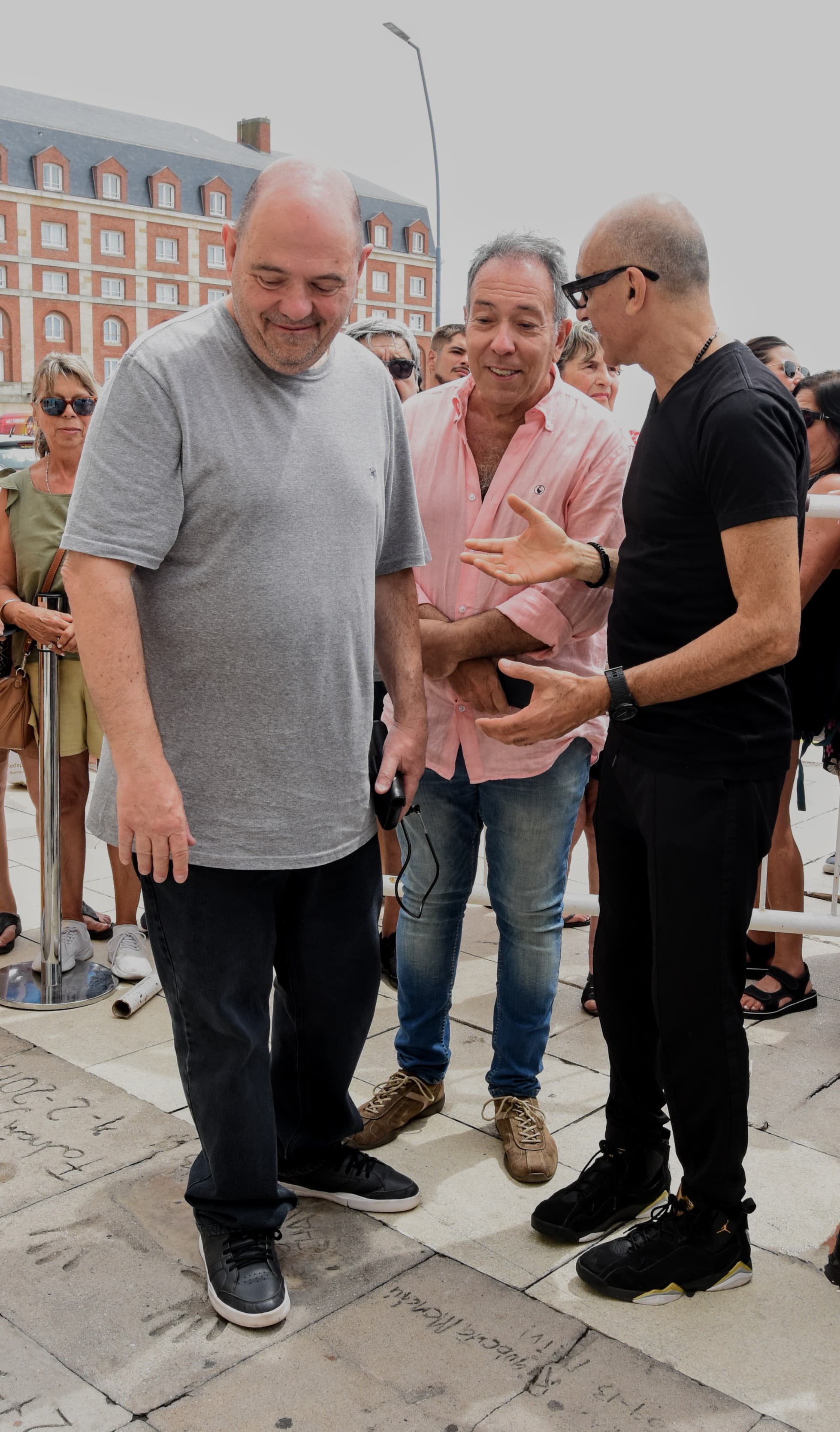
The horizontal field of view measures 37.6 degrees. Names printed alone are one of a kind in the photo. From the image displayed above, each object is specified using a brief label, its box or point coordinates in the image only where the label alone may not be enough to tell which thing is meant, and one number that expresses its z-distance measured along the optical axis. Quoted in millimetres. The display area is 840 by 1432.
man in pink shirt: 2955
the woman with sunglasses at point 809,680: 3568
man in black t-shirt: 2240
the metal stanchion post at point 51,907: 4062
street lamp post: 22031
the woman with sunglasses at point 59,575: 4234
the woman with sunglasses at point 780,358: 4965
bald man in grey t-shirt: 2229
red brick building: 58781
